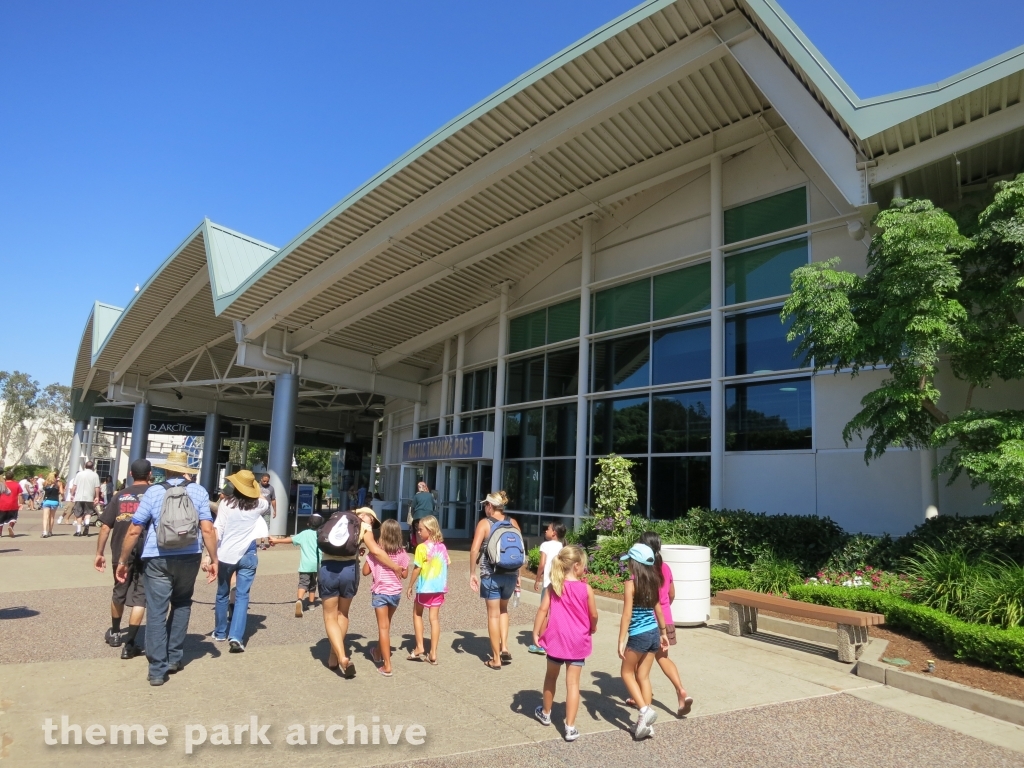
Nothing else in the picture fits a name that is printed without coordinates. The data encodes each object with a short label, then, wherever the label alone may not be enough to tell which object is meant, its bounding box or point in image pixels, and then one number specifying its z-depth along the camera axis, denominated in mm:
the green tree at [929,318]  9094
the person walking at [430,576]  7037
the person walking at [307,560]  8836
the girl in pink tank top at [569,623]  5125
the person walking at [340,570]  6598
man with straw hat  5996
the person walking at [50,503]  19188
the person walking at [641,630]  5254
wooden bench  7305
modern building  11711
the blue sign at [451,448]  19875
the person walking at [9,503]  15852
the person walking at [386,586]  6621
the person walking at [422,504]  14953
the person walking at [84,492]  19062
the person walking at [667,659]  5457
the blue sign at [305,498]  25656
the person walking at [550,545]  8078
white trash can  9125
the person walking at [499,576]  7145
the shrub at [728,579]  10656
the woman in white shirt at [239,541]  7301
